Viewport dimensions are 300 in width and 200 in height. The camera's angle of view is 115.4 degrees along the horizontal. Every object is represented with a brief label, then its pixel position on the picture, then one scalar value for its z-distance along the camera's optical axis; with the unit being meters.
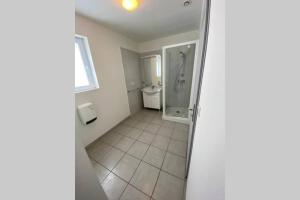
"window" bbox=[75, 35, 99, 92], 1.60
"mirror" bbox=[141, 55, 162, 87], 2.87
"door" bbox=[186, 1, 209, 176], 0.63
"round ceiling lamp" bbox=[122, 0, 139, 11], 1.19
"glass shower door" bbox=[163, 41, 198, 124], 2.27
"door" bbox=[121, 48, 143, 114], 2.44
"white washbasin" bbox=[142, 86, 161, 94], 2.75
